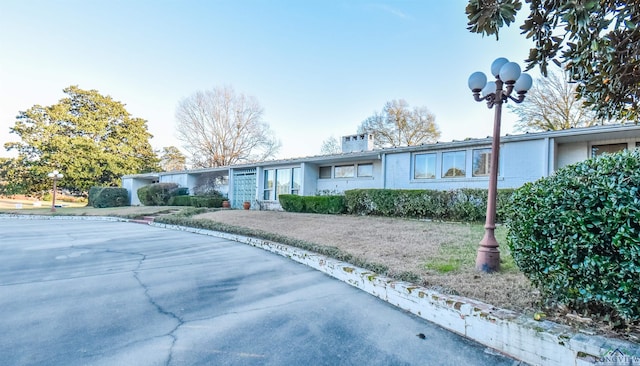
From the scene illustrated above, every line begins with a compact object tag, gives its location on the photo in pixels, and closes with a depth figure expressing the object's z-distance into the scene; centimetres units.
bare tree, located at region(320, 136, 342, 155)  2892
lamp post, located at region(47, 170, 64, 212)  2067
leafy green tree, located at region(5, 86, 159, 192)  2697
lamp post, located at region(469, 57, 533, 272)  414
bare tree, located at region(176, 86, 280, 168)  2873
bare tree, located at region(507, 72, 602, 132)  1823
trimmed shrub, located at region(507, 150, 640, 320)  213
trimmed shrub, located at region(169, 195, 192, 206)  1941
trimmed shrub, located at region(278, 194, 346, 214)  1270
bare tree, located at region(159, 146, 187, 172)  3578
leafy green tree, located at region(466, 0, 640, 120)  323
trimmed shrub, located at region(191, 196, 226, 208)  1836
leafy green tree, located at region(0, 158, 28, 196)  2740
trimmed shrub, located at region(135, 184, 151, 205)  2119
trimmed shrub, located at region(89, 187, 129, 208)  2355
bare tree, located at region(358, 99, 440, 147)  2667
